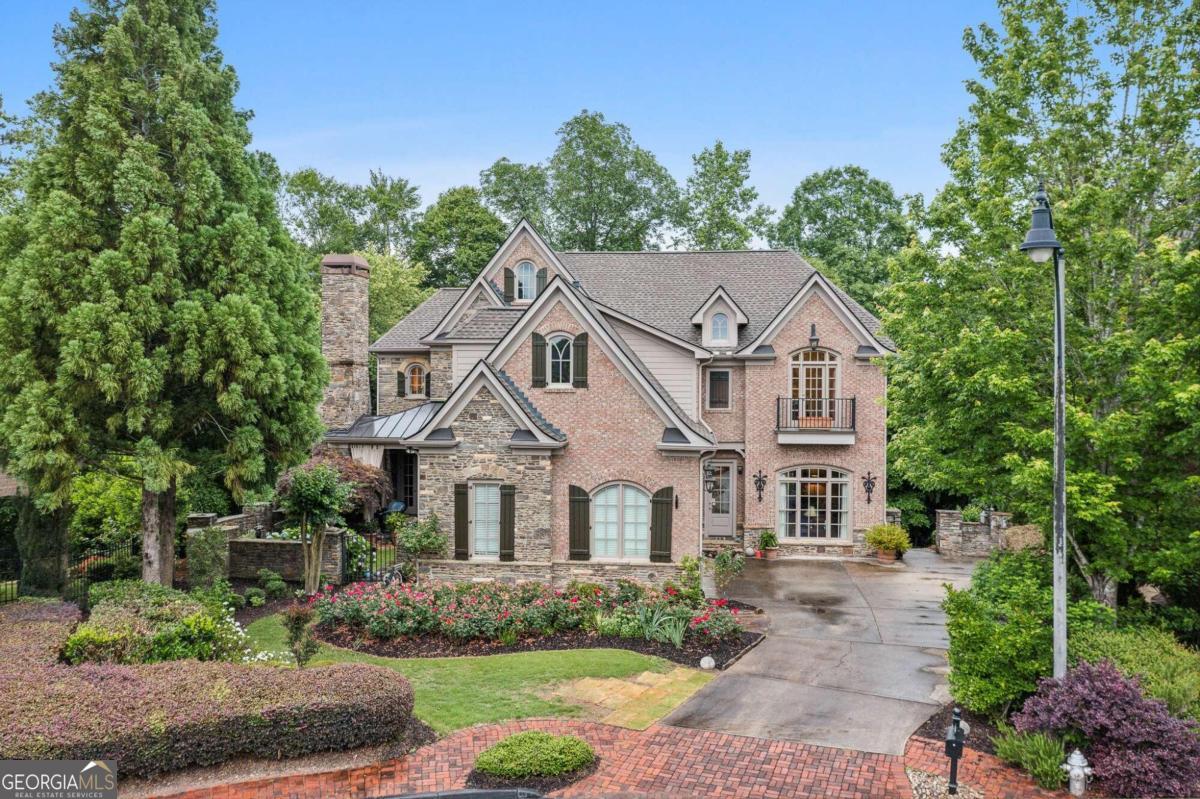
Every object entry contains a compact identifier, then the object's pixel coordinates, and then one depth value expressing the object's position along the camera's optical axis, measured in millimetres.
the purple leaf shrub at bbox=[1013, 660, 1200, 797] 8094
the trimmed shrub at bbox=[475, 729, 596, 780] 8531
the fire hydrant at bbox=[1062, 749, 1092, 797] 8328
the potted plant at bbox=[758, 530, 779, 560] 22969
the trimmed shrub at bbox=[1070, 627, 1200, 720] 8812
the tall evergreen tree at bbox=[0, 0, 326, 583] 13703
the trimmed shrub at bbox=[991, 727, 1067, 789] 8495
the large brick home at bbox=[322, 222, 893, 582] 16969
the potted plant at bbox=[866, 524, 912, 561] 22422
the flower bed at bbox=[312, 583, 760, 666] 13711
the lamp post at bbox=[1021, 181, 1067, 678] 9178
